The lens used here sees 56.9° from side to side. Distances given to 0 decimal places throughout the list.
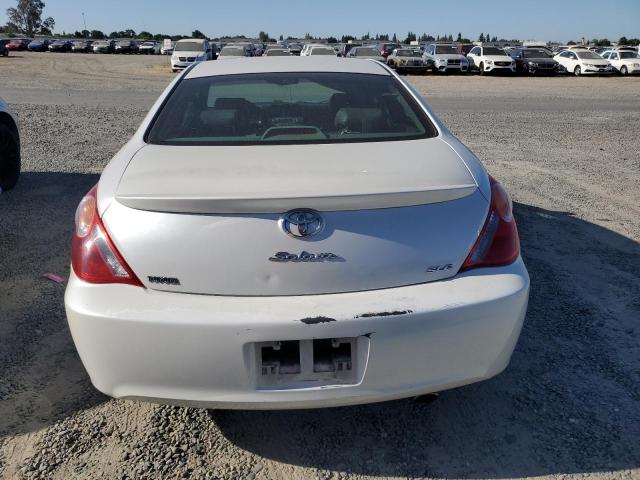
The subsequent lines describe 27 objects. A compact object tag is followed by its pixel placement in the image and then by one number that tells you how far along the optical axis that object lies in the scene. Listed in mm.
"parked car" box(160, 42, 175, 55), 52450
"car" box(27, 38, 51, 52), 63791
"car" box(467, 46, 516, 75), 29891
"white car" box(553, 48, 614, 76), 30281
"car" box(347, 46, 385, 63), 28781
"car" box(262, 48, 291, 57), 26623
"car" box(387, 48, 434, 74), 30141
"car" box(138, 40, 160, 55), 64375
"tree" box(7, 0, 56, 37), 121688
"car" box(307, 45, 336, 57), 27859
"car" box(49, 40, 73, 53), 64125
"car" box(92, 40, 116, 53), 64188
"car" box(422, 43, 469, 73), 30172
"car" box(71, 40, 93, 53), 65688
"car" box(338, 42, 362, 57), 32369
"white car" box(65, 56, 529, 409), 1999
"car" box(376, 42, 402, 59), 33844
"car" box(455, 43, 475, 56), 37262
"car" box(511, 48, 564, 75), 30516
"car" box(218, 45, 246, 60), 26288
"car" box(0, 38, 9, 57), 45531
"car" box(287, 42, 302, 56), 35669
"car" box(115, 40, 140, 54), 64812
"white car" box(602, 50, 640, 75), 30328
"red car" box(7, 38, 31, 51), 62188
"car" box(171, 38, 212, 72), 28953
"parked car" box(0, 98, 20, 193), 5984
